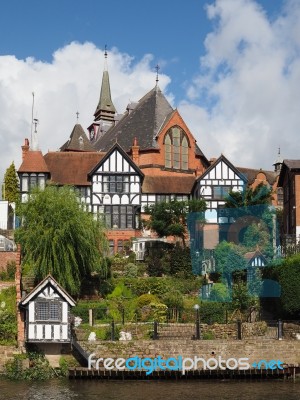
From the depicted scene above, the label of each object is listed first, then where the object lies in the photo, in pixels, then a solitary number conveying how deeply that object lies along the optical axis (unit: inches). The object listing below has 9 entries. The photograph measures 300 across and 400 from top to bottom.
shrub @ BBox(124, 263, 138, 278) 1790.1
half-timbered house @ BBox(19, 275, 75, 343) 1282.0
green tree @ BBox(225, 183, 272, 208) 1852.9
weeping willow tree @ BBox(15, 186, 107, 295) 1480.1
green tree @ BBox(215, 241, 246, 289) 1684.3
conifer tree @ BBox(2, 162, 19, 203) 2876.5
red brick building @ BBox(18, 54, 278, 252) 2215.8
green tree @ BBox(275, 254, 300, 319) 1403.8
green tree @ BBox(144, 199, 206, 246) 1918.9
